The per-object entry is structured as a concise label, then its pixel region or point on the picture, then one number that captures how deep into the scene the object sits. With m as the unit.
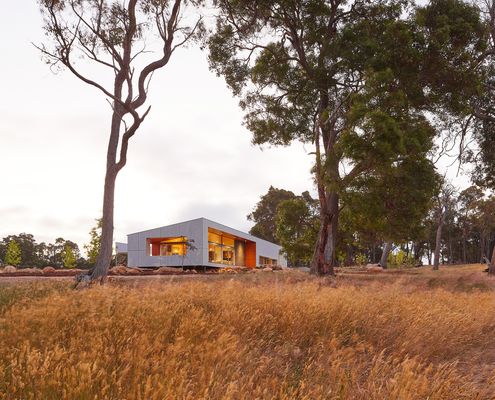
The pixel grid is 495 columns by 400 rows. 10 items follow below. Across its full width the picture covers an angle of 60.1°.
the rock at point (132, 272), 23.38
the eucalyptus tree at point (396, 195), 19.83
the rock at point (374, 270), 31.92
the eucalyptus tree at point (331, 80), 16.19
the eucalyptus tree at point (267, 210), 60.97
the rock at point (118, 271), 22.88
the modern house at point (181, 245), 38.41
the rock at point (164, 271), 24.17
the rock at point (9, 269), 23.40
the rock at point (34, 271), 21.87
